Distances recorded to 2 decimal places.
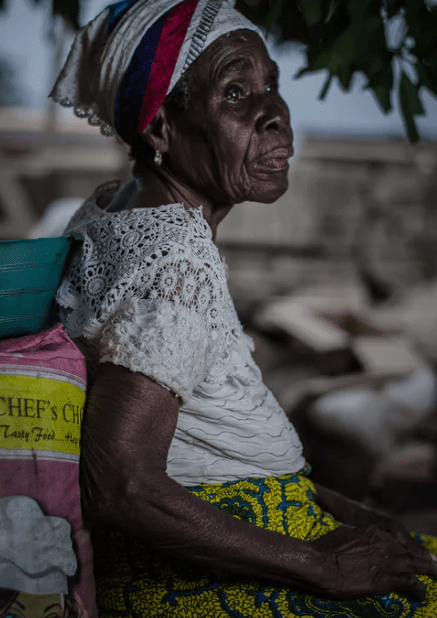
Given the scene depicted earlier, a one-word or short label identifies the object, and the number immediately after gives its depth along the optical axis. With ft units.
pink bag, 3.71
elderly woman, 3.97
